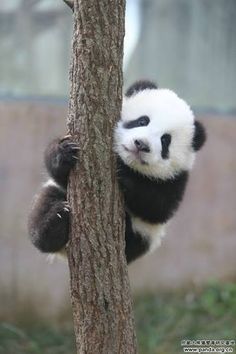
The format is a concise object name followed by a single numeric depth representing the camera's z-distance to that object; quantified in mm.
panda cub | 5125
